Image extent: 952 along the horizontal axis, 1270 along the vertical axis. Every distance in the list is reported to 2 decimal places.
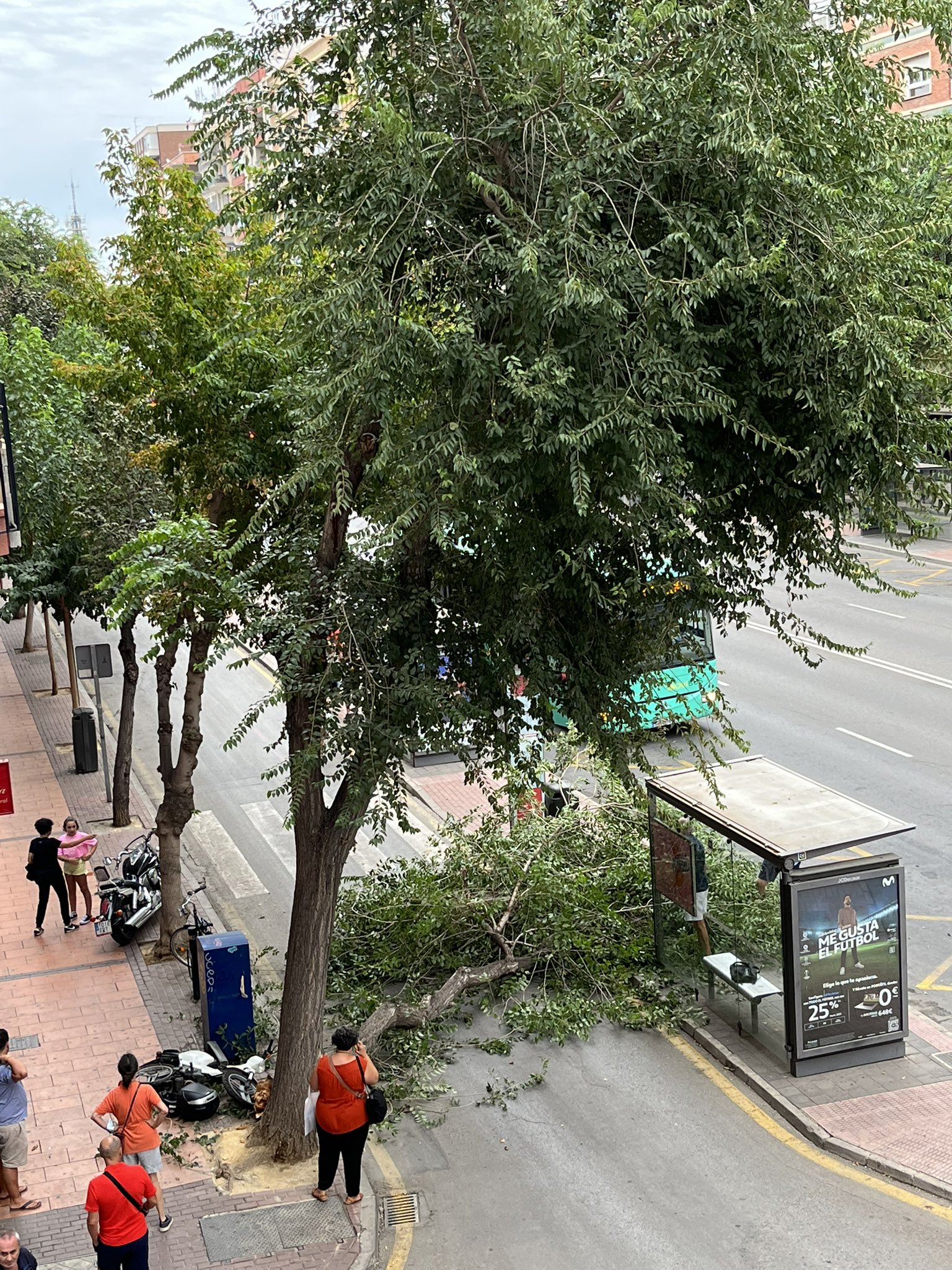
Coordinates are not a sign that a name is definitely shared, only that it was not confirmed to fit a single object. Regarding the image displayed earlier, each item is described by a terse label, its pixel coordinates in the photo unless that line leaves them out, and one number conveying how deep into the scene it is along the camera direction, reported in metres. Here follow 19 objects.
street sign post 17.88
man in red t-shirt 7.80
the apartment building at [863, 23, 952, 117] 39.78
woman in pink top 15.02
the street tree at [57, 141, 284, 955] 11.98
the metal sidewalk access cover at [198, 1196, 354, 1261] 8.68
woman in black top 14.48
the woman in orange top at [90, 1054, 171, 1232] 8.75
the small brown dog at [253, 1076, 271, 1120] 10.27
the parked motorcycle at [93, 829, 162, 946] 14.20
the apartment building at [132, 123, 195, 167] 120.88
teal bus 9.41
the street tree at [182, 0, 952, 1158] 7.80
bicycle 12.62
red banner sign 13.29
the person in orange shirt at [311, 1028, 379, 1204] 8.86
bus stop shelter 10.50
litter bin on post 20.69
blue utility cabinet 11.31
